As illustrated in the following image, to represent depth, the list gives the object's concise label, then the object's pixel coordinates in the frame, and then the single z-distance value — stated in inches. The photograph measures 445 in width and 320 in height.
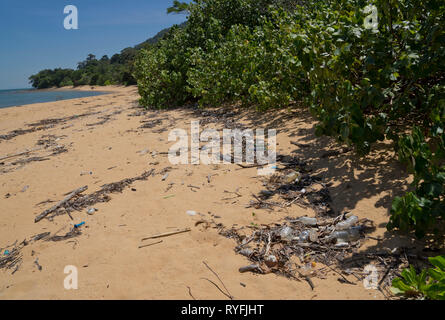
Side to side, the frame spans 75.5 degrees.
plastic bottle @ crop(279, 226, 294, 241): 98.3
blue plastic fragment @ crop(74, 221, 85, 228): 120.6
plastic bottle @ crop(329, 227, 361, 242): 92.7
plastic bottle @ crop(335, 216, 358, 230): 97.8
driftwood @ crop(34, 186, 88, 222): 134.5
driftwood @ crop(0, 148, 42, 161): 258.7
